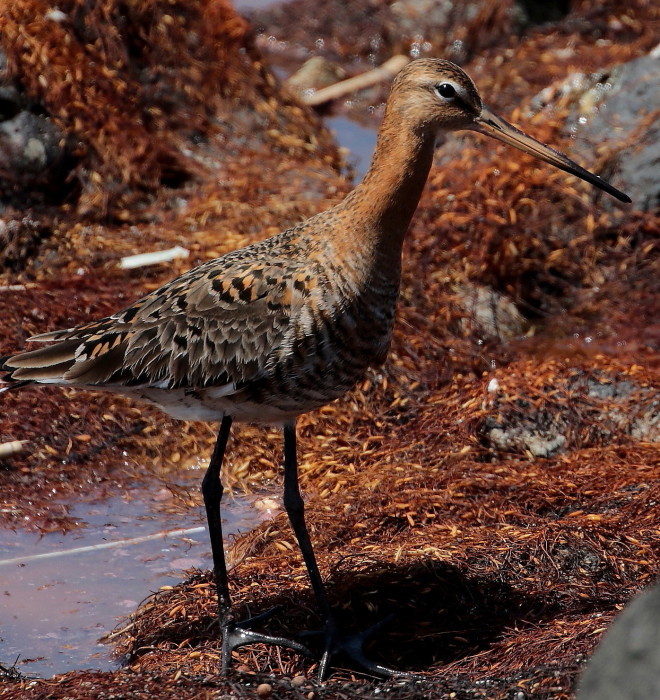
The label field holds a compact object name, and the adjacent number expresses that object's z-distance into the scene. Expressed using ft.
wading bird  28.53
